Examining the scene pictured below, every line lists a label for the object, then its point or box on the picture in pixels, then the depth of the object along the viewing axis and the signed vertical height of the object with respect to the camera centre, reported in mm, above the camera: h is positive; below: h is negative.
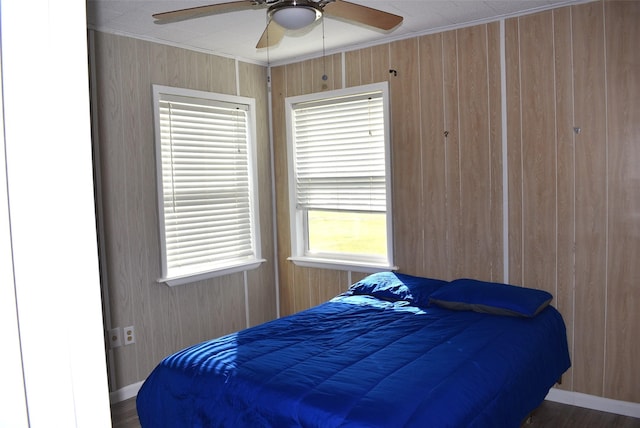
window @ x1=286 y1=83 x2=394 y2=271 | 4125 +95
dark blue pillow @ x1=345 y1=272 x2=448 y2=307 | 3378 -669
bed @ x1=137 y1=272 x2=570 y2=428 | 2053 -801
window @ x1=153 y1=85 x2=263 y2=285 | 3891 +90
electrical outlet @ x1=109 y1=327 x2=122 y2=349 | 3537 -948
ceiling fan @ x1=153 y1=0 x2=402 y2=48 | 2199 +830
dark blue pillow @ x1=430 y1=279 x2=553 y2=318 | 2982 -677
